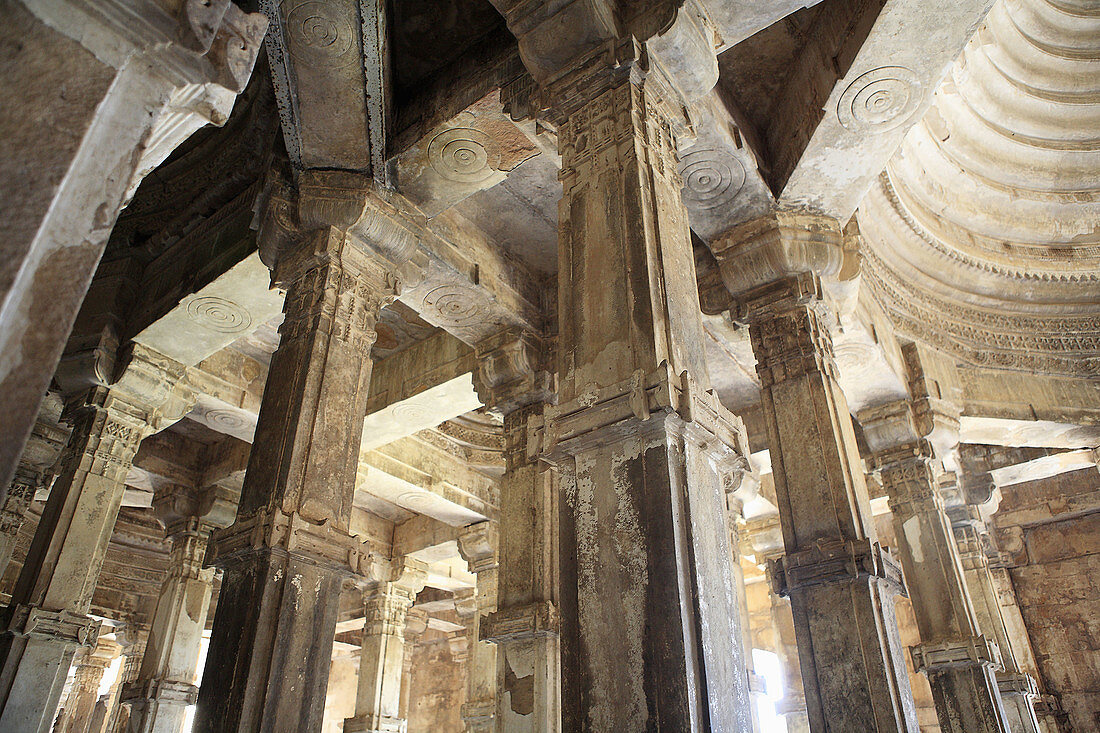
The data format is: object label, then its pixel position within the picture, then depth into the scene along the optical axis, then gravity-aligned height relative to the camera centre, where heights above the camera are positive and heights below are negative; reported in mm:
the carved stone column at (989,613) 8297 +1652
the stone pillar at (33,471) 8016 +2933
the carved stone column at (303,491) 3758 +1394
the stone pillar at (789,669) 11047 +1224
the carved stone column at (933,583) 6727 +1563
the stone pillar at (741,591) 8743 +1716
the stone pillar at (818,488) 4445 +1686
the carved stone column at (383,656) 10578 +1368
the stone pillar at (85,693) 14836 +1138
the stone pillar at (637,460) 2555 +1067
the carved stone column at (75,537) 5809 +1730
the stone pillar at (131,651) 12914 +1655
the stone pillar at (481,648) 9992 +1406
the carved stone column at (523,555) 5371 +1470
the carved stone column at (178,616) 8125 +1533
